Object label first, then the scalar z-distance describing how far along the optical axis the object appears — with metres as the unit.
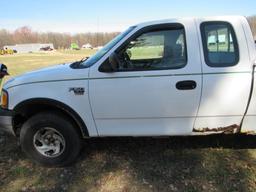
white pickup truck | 2.29
